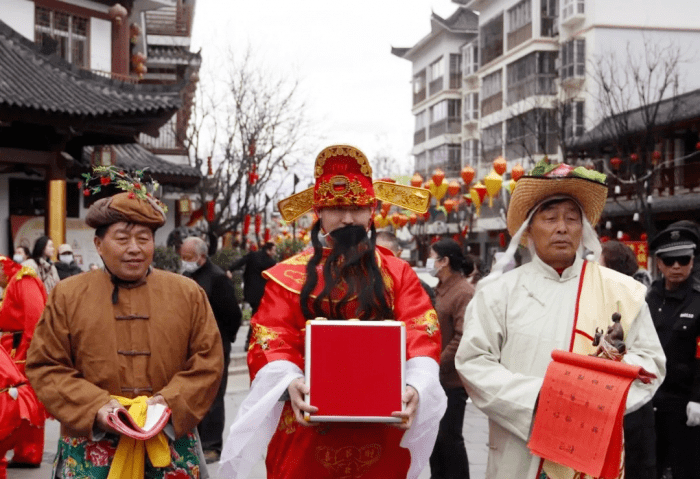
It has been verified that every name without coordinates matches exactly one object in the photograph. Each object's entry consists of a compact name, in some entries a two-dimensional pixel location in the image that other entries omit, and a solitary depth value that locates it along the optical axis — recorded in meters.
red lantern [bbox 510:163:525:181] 15.53
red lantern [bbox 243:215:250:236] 27.61
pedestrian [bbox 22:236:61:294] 8.97
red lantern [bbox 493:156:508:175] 17.14
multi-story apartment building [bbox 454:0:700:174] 32.44
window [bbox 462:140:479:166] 45.91
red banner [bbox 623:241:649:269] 13.05
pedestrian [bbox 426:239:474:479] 5.57
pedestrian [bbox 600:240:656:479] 4.68
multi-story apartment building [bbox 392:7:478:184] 49.91
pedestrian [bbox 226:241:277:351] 11.72
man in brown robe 3.43
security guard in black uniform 4.86
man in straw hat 3.27
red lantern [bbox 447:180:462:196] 20.52
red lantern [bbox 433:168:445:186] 18.42
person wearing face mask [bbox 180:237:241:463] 7.04
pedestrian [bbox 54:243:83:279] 10.45
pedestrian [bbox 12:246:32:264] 11.48
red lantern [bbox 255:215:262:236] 30.10
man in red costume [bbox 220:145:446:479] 3.20
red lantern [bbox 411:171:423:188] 16.51
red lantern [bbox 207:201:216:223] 24.41
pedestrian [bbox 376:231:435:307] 6.66
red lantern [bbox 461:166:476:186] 19.23
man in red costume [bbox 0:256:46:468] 6.09
